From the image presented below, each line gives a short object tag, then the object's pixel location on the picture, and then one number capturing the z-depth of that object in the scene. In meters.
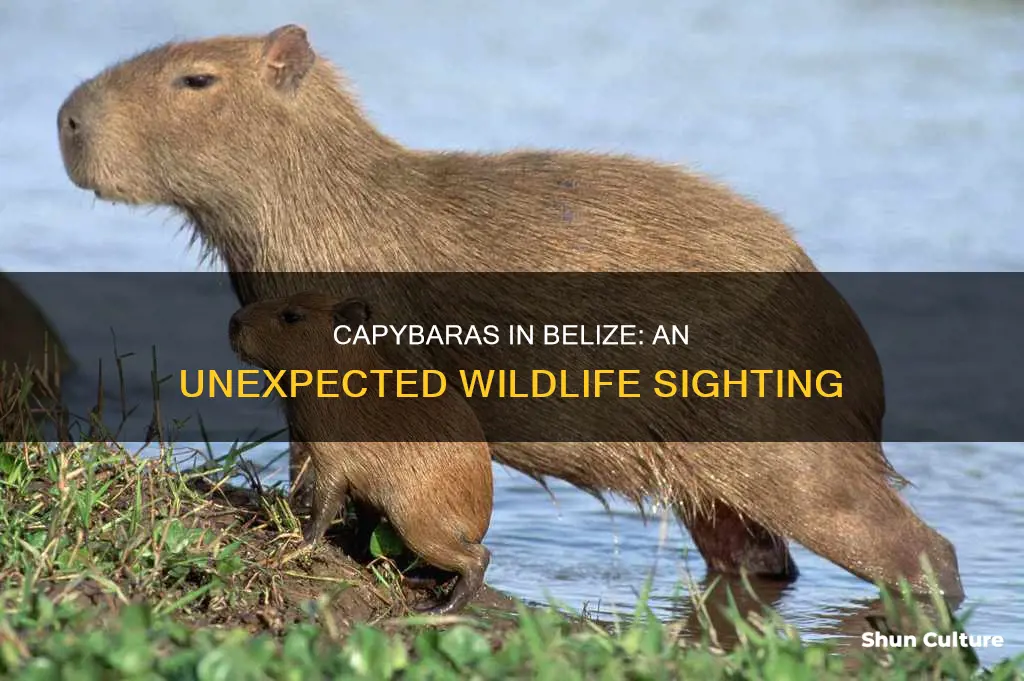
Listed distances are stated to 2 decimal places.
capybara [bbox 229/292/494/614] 9.70
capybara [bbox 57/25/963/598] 10.53
